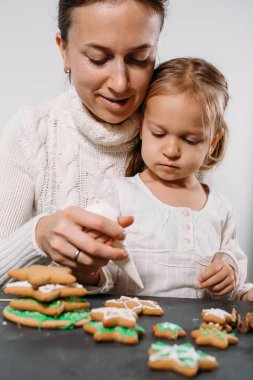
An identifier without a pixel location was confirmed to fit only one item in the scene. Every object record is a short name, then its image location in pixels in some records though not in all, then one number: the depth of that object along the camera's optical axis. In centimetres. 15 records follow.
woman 116
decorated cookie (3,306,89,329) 86
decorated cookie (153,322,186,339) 84
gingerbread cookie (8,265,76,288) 91
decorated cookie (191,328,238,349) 83
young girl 133
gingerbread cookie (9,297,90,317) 89
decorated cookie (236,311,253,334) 93
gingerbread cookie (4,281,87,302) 89
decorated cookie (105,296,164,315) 98
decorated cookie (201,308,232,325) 93
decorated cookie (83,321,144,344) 81
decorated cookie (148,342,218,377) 71
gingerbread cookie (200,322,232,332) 90
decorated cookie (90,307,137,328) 84
